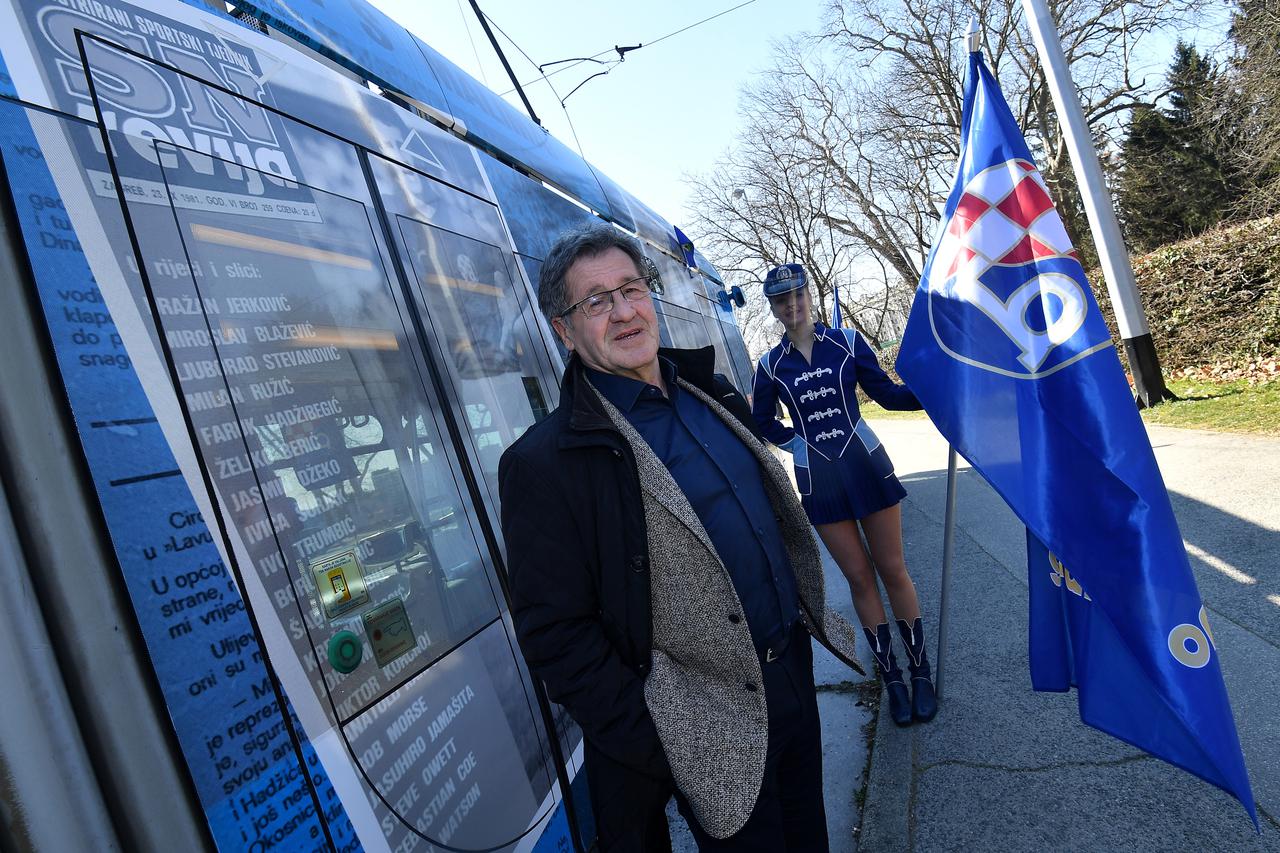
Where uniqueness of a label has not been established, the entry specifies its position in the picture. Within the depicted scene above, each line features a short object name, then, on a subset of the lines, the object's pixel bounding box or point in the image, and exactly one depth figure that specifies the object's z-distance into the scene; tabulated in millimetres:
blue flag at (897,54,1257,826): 2023
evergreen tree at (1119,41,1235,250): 27141
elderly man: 1456
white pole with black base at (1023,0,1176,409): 8367
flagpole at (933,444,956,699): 2805
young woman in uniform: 2951
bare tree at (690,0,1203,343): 18703
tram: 983
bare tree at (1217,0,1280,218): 13258
